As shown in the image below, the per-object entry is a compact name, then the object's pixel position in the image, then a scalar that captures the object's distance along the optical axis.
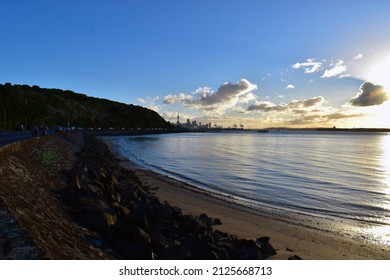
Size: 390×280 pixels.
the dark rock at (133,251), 8.05
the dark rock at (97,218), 9.21
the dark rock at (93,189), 13.08
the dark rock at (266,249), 10.30
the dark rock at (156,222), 8.91
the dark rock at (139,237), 8.40
